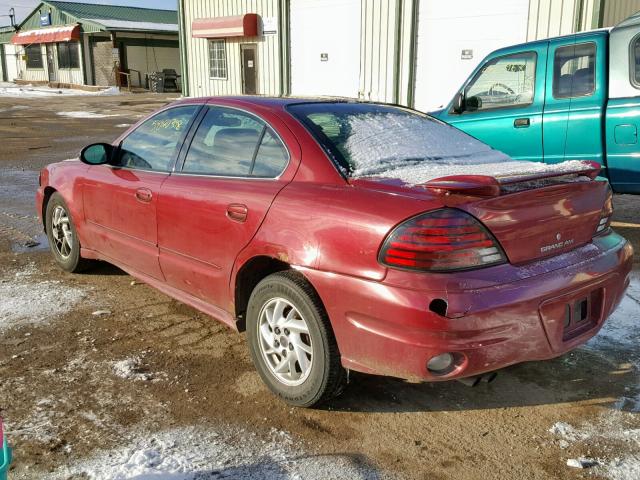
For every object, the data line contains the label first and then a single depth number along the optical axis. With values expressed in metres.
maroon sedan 2.61
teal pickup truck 5.93
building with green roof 37.19
